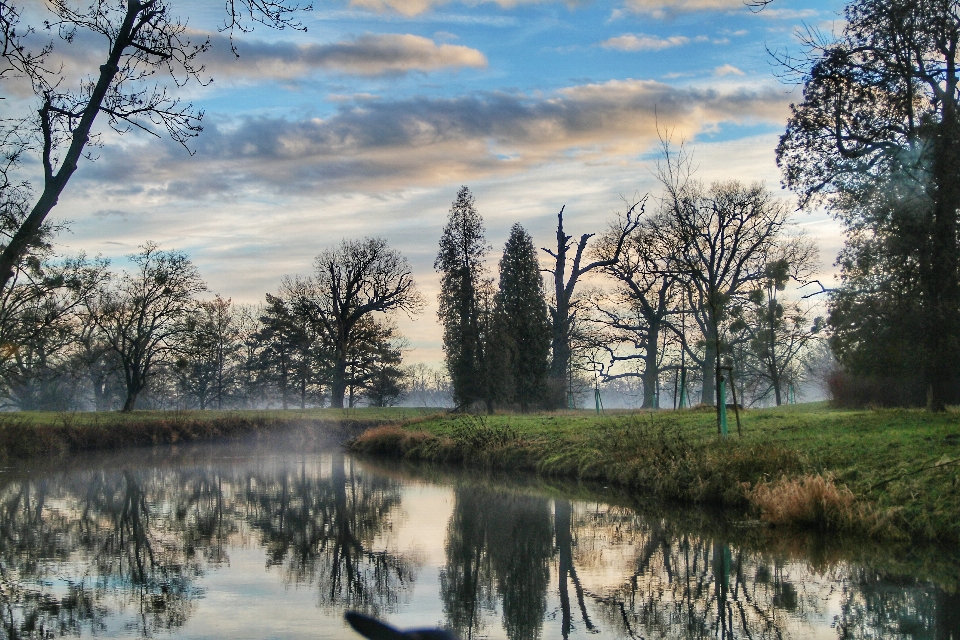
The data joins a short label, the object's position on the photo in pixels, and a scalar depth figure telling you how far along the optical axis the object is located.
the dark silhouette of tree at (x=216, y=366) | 64.06
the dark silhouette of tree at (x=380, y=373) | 58.69
